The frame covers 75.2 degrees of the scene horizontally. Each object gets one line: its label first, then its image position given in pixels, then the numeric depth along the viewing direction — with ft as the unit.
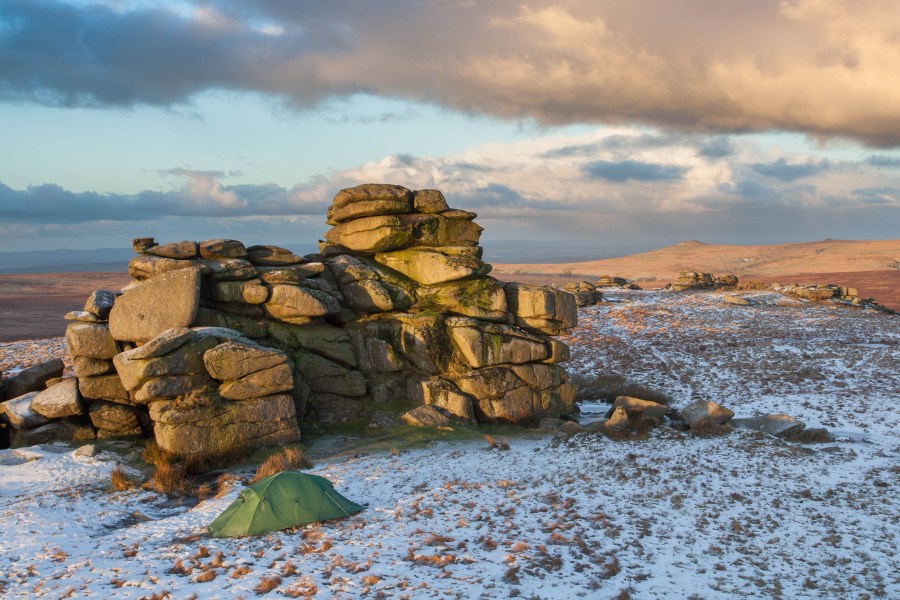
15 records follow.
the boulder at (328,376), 87.04
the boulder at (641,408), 89.61
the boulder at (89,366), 79.77
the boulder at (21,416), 78.12
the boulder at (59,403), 78.38
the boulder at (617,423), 82.58
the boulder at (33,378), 88.37
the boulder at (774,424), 82.89
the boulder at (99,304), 82.58
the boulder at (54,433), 77.46
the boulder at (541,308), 99.09
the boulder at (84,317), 82.69
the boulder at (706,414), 85.15
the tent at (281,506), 50.78
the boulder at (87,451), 69.97
